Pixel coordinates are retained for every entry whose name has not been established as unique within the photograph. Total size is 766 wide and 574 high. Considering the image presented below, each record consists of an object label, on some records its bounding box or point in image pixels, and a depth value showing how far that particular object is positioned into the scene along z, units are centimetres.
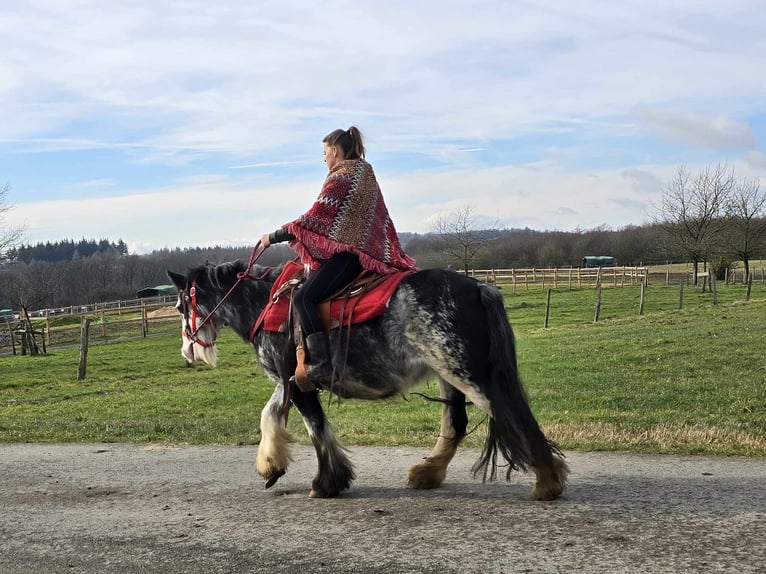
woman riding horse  650
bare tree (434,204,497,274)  6275
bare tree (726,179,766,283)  5528
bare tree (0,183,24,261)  4053
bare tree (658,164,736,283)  5328
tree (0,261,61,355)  3841
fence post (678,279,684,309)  3649
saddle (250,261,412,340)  631
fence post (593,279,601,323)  3168
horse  582
